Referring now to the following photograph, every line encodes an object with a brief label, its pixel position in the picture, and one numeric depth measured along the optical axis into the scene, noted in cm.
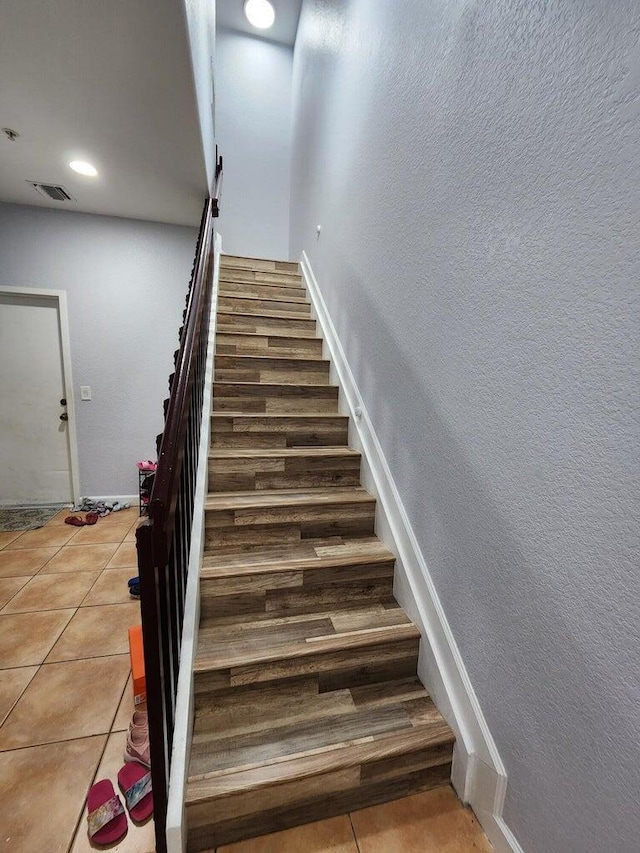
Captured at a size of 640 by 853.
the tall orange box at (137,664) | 139
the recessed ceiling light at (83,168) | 241
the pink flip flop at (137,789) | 105
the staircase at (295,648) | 104
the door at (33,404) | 308
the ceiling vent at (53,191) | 267
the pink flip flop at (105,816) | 99
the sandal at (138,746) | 117
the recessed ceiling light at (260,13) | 430
